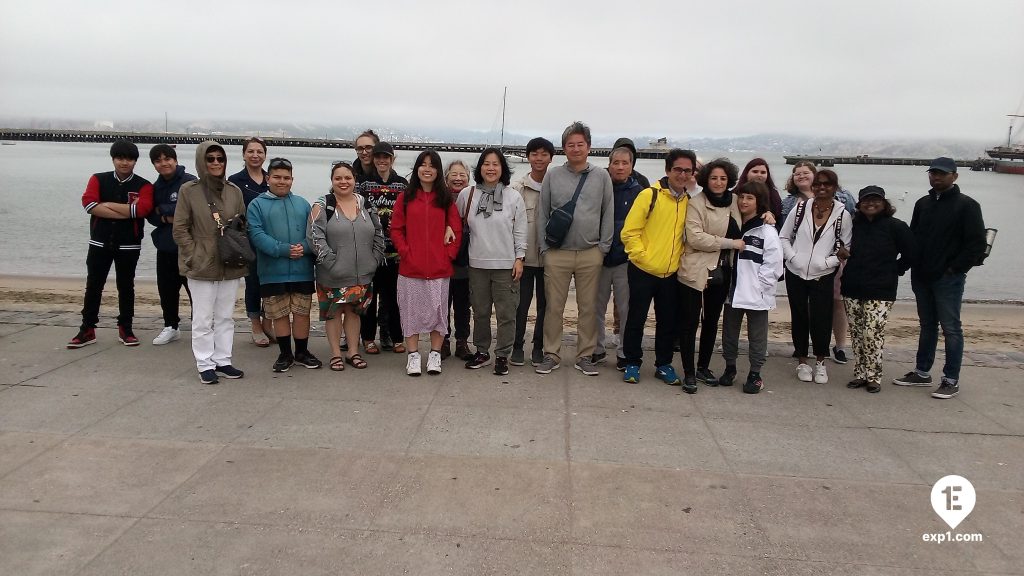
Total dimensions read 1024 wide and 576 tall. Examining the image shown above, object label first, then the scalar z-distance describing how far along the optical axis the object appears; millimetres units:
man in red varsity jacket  5770
